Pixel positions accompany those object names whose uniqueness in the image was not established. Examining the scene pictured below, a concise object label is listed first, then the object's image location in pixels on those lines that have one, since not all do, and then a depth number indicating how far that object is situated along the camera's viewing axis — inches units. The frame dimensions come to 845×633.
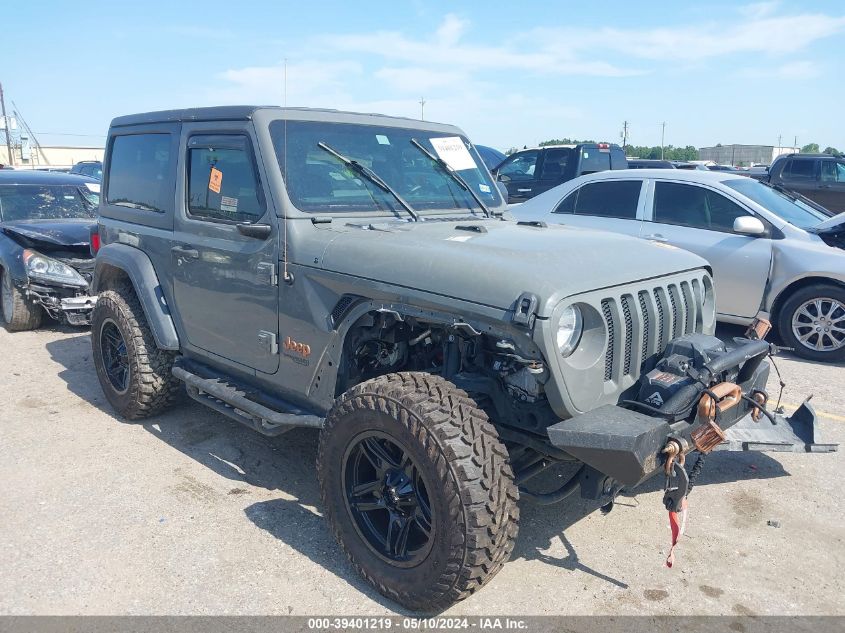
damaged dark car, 286.0
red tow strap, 110.5
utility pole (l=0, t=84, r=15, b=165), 1472.7
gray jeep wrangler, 108.3
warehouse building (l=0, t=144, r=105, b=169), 1676.9
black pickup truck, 515.8
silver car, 258.2
